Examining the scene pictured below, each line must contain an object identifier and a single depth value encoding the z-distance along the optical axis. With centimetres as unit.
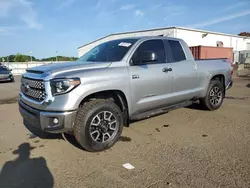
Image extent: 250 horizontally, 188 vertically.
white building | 2652
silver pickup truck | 333
